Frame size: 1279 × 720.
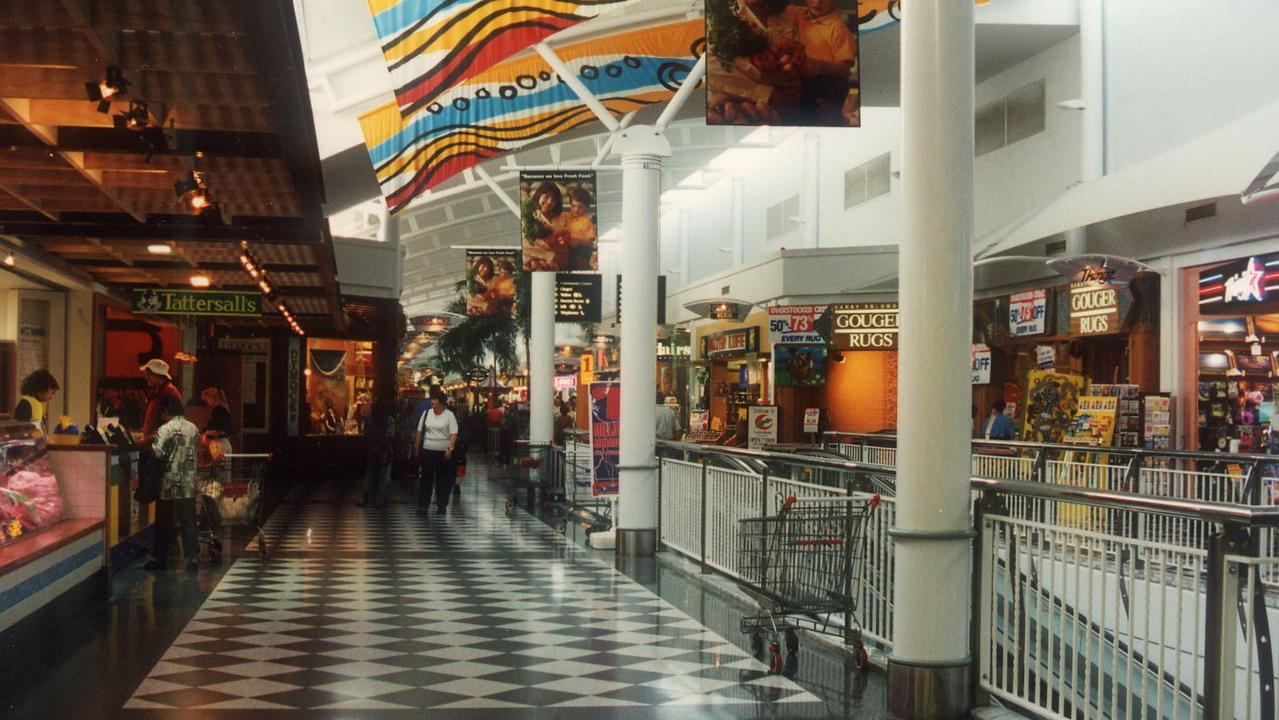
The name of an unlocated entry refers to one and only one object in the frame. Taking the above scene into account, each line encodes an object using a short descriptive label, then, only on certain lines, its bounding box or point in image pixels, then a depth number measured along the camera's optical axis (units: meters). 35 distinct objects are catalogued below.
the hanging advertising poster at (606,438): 15.85
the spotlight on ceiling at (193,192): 10.28
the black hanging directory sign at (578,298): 23.67
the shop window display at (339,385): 26.88
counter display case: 8.80
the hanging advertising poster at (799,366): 25.22
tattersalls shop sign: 16.14
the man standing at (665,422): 21.86
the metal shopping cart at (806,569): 7.99
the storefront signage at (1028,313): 19.16
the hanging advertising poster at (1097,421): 16.11
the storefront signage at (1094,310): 17.66
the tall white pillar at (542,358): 21.31
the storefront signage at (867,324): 22.17
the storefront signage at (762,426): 22.61
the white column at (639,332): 13.76
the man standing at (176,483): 12.03
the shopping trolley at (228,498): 12.87
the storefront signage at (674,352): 37.66
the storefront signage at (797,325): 21.83
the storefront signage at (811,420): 24.96
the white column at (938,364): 6.68
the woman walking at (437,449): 18.86
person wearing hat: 12.66
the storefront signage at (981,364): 19.42
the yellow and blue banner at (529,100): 13.43
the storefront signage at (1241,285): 14.88
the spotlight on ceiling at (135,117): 8.06
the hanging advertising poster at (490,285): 24.42
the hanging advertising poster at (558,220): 17.45
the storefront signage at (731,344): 29.73
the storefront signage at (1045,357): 18.52
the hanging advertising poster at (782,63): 9.10
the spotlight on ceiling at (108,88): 7.30
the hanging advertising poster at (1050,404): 17.52
